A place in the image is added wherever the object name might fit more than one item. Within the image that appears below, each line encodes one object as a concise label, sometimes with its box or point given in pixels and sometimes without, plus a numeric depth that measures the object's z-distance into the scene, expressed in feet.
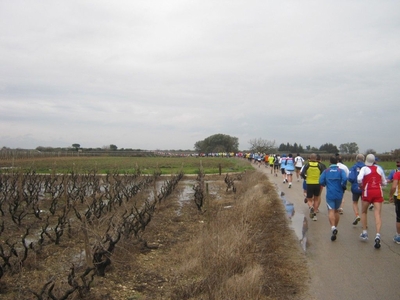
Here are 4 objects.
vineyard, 16.63
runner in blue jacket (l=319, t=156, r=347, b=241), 24.80
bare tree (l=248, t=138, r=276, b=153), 271.39
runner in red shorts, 22.91
